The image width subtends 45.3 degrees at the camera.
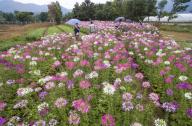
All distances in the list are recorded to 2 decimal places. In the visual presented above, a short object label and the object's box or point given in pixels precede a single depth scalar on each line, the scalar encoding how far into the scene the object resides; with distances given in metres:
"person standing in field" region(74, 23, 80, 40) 17.23
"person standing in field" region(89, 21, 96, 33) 19.47
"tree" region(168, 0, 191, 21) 45.31
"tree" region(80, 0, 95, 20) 57.88
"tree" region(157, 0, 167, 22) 54.72
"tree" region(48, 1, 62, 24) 68.88
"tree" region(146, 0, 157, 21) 47.49
